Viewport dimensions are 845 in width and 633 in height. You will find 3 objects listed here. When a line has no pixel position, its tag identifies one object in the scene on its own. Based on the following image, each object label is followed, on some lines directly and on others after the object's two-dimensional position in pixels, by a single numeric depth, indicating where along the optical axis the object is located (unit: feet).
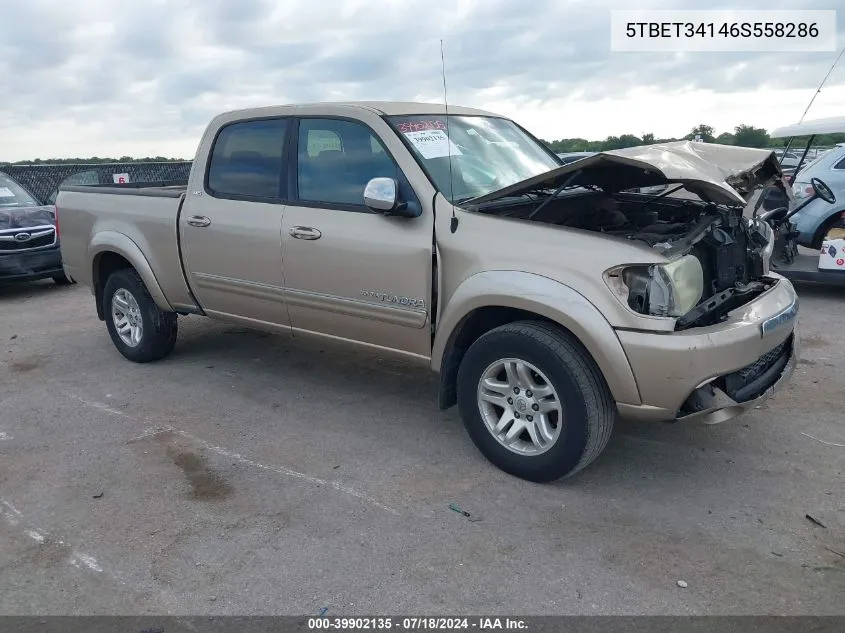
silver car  25.20
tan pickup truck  11.06
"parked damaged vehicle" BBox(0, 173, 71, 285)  30.37
